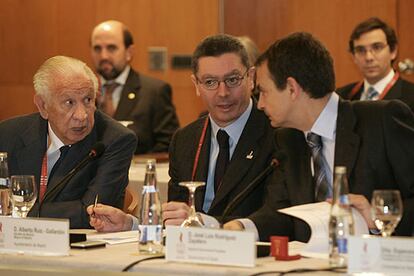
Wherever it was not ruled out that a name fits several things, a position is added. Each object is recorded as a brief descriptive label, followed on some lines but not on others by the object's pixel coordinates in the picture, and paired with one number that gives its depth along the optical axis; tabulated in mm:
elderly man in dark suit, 7030
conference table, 4641
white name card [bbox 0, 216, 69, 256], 5091
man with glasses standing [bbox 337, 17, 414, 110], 12508
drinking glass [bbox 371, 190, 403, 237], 4795
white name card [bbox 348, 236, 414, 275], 4263
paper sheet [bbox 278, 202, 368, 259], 5029
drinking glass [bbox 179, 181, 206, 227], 5263
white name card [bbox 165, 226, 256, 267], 4611
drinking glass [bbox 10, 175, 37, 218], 5802
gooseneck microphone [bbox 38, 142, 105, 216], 6042
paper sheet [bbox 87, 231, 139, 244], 5691
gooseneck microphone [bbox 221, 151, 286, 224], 5494
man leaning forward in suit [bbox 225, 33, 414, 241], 5968
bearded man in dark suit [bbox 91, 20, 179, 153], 13395
